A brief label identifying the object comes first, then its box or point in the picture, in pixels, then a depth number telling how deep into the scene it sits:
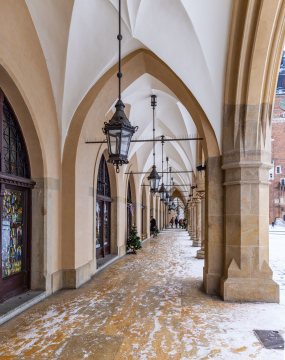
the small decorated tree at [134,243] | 12.00
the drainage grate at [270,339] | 3.58
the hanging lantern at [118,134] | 4.57
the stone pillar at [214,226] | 5.89
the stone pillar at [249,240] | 5.36
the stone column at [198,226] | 13.89
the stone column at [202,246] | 10.12
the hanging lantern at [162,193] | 13.14
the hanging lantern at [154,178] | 9.77
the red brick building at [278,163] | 42.03
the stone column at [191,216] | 20.55
